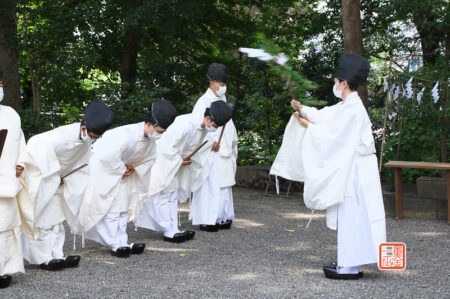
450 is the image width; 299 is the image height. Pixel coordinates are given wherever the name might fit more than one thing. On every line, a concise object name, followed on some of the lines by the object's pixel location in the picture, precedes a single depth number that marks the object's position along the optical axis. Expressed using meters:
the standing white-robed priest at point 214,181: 8.45
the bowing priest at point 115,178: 6.58
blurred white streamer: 5.74
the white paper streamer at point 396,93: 11.03
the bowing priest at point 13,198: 5.23
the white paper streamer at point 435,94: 9.80
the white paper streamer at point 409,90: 10.35
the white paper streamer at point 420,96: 10.42
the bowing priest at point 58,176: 5.86
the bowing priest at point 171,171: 7.61
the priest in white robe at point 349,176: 5.67
